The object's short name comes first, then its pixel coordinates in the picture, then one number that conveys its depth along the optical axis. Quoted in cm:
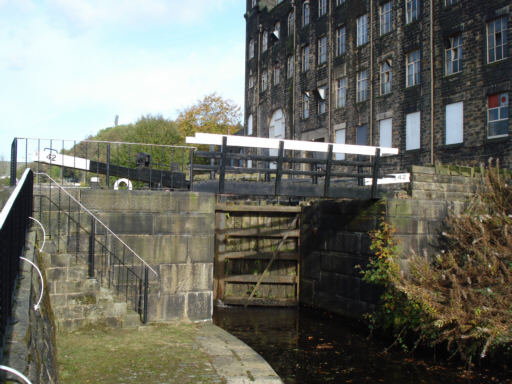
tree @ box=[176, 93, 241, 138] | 4462
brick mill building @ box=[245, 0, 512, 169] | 1809
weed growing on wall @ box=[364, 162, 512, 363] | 934
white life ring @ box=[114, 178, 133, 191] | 1016
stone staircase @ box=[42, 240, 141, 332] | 838
